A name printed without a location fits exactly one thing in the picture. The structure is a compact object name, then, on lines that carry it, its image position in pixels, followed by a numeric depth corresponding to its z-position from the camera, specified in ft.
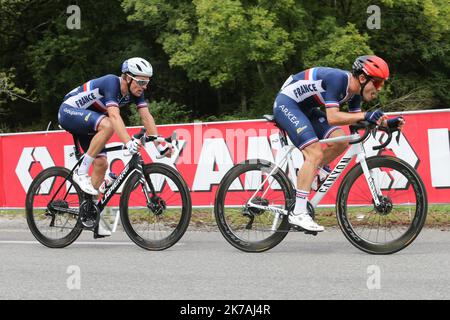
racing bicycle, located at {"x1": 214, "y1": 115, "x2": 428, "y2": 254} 37.96
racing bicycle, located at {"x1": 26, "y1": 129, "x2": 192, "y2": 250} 41.73
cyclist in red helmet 38.04
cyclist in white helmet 42.83
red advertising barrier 54.49
